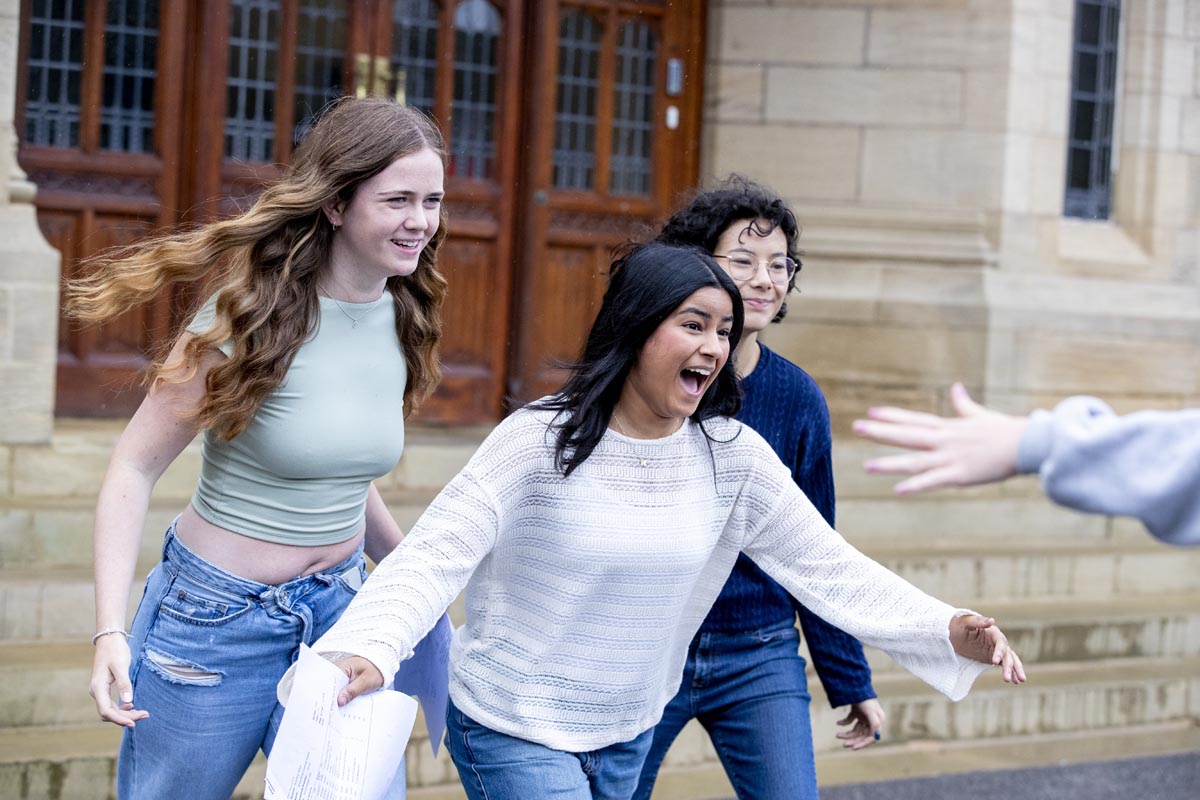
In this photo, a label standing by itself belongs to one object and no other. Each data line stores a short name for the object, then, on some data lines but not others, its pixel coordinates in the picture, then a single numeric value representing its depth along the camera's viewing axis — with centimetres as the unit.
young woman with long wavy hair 556
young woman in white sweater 558
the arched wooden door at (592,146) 1596
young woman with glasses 664
